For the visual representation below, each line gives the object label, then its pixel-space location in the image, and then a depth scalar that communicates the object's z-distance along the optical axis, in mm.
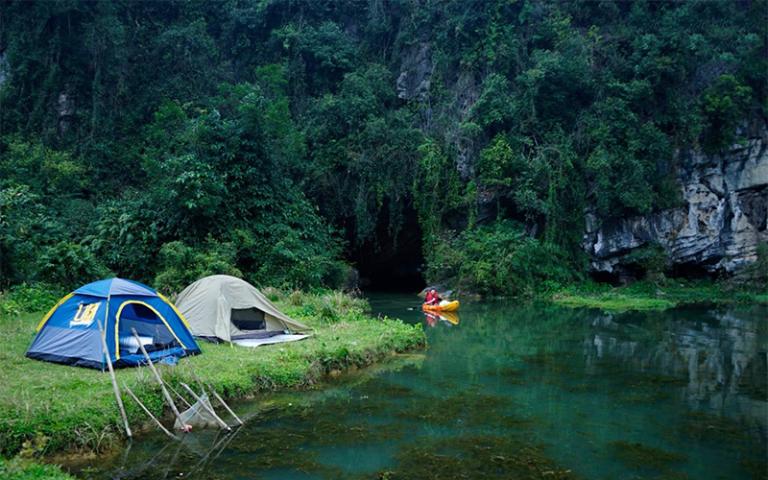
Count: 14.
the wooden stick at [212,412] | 7648
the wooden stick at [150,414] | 7299
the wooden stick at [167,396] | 7598
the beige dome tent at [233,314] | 11883
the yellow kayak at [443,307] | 20141
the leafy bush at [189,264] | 17438
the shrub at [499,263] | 24906
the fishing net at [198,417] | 7637
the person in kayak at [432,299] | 20672
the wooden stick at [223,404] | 7860
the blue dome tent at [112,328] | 9133
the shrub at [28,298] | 13334
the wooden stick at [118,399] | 7090
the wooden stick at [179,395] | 8016
